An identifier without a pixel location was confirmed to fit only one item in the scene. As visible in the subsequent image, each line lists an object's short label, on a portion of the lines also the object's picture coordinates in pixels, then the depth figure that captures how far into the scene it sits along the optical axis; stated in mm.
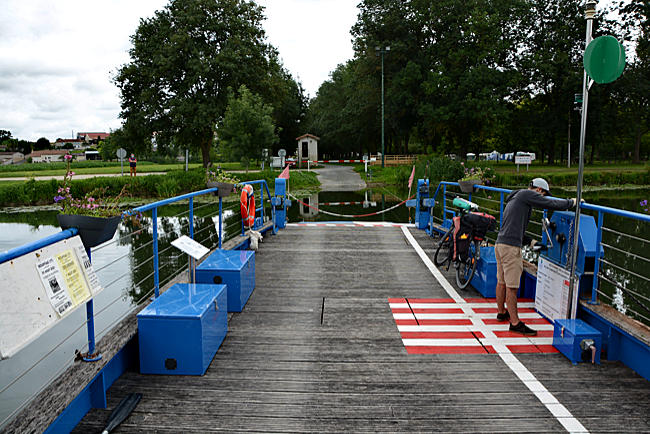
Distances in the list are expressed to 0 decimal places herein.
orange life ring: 7781
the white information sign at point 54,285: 2605
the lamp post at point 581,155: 4113
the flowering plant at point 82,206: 3148
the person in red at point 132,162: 30383
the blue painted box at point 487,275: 5836
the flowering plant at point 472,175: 8695
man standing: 4613
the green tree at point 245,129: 31031
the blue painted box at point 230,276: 5160
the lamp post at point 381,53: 38344
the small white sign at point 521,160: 39078
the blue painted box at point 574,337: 4008
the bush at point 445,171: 30562
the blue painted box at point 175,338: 3656
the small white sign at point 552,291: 4520
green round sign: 4016
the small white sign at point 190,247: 4062
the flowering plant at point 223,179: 7829
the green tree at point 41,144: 153125
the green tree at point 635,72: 40219
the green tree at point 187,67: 34312
